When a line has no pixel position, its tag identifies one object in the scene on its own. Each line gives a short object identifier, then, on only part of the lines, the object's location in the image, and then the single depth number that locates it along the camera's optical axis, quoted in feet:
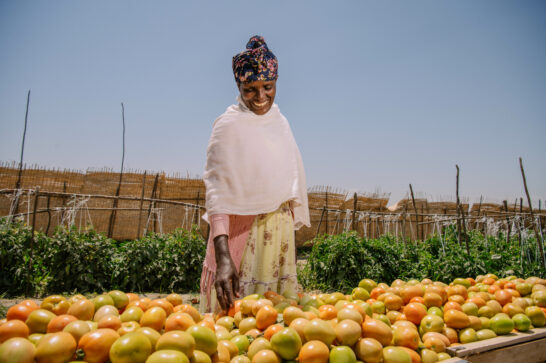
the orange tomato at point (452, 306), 5.24
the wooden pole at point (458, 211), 20.97
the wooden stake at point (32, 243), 17.57
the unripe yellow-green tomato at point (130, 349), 2.79
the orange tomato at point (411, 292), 5.67
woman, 5.93
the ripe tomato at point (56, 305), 3.95
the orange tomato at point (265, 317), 4.09
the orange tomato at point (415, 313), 4.92
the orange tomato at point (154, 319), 3.68
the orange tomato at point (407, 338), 4.01
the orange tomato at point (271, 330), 3.81
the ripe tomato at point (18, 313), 3.68
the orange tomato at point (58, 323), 3.39
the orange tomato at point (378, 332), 3.86
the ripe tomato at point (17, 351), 2.56
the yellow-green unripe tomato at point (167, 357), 2.68
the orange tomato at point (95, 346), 2.95
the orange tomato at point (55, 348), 2.77
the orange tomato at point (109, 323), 3.43
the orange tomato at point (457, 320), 4.98
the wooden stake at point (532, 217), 19.24
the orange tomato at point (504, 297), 6.18
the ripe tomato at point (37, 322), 3.52
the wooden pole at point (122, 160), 31.70
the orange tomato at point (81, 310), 3.82
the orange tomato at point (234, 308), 4.76
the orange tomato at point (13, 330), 3.01
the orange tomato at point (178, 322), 3.52
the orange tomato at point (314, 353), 3.31
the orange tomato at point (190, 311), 4.13
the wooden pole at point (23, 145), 25.66
